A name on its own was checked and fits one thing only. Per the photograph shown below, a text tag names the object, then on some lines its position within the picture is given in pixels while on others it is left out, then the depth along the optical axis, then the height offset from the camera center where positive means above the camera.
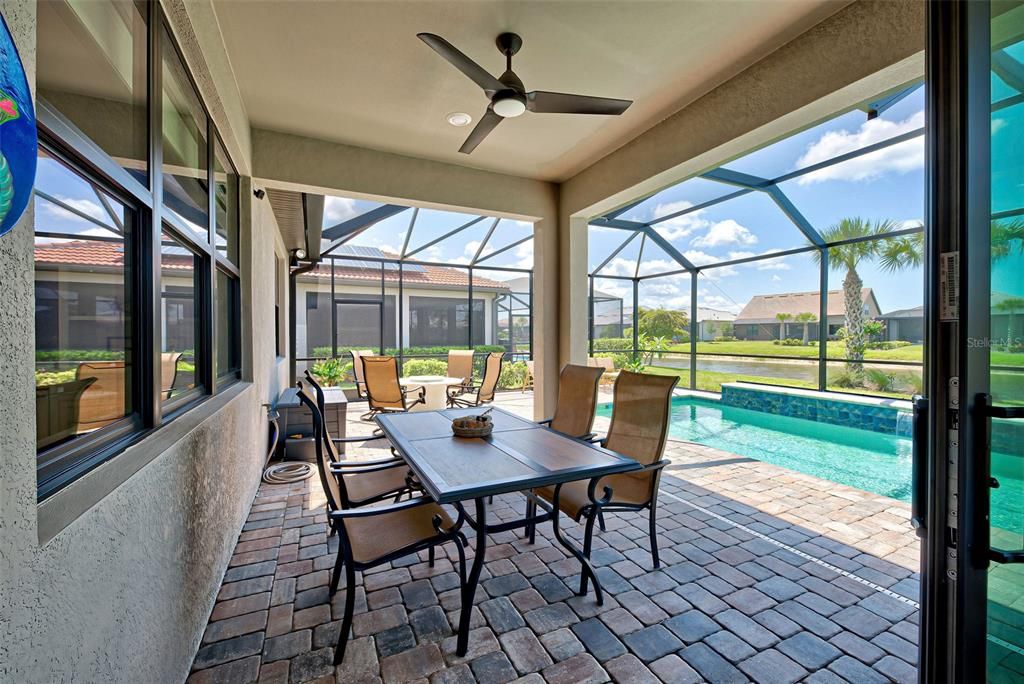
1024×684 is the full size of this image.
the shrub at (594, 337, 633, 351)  11.96 -0.14
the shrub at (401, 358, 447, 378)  10.09 -0.65
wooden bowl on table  2.67 -0.55
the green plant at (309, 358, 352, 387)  7.96 -0.62
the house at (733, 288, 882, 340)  8.41 +0.59
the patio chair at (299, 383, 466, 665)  1.82 -0.90
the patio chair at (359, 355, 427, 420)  6.01 -0.65
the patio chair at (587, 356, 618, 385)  10.43 -0.64
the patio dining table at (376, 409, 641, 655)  1.89 -0.62
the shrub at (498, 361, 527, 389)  10.97 -0.94
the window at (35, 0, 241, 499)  1.01 +0.32
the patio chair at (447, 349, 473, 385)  8.95 -0.52
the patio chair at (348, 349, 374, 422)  7.86 -0.67
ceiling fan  2.35 +1.48
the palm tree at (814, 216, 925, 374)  7.46 +1.48
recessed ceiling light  3.62 +1.86
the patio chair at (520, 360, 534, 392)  10.81 -1.05
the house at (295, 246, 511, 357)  8.98 +0.73
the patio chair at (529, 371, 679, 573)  2.43 -0.70
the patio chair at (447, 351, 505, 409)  7.05 -0.77
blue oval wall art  0.59 +0.29
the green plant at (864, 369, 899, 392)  8.02 -0.77
